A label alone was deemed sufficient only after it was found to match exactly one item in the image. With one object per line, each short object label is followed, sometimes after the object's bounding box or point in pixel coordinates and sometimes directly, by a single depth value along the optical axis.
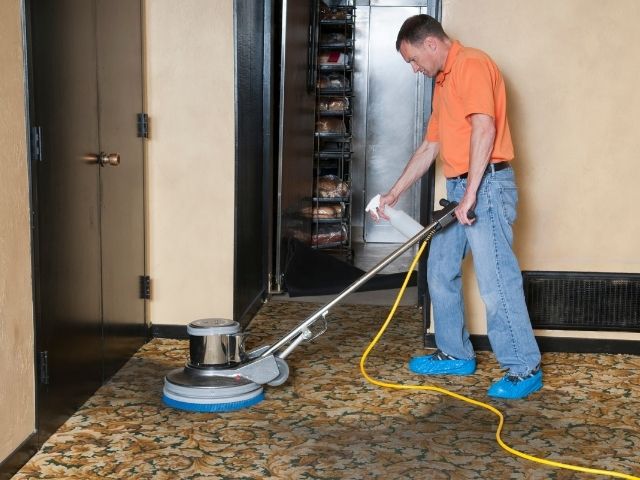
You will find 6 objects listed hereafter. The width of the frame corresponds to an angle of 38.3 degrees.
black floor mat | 5.62
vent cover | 4.25
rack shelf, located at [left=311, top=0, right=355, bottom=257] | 7.05
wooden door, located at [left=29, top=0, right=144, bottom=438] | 2.93
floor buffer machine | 3.30
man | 3.42
